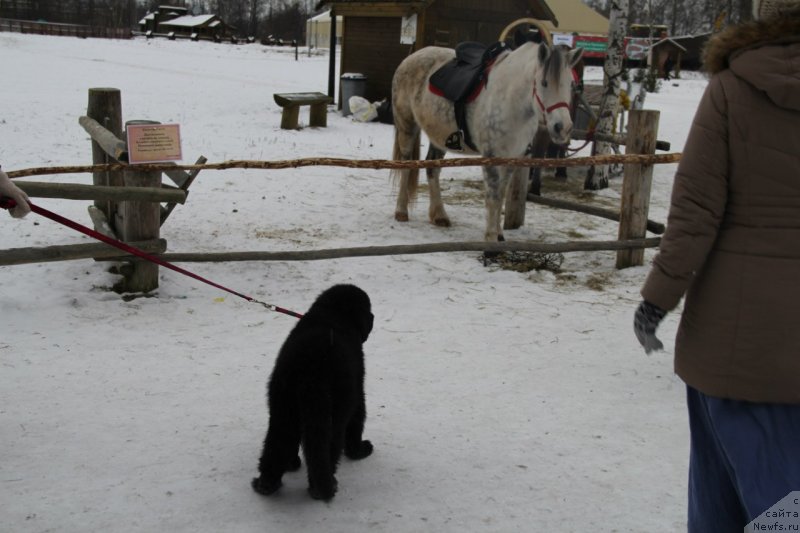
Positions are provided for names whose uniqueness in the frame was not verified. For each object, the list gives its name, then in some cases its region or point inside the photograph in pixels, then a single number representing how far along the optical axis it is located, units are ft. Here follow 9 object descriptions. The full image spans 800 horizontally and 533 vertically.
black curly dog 9.61
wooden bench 45.65
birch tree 35.12
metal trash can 54.65
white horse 21.84
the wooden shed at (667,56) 127.24
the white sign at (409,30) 51.34
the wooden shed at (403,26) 51.55
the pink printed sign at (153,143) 17.90
